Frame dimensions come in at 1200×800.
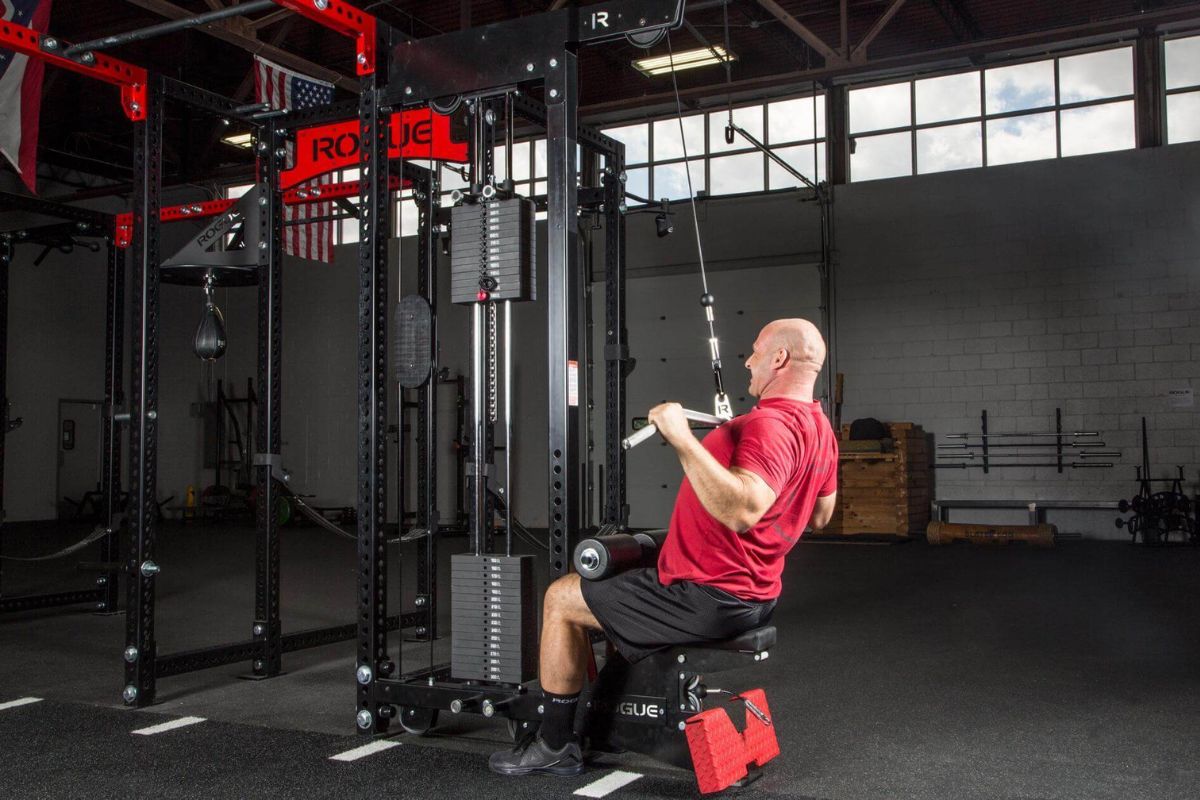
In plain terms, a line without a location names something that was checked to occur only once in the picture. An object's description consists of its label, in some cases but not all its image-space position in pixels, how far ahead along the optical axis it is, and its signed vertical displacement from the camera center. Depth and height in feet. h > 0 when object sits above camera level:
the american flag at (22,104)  15.30 +5.10
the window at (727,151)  39.88 +11.34
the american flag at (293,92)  26.89 +9.28
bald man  8.61 -0.94
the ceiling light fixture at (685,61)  36.09 +13.47
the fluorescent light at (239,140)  43.73 +12.82
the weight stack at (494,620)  10.28 -1.87
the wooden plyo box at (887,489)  34.91 -2.01
